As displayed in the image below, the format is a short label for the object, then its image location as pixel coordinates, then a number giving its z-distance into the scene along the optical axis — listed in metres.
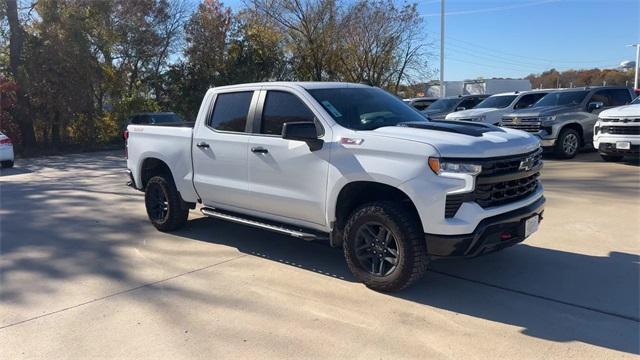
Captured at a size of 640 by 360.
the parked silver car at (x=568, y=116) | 13.77
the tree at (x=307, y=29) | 30.36
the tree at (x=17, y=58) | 20.81
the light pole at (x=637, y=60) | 44.27
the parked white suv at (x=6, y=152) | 16.12
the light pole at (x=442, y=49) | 32.94
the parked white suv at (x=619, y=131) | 11.19
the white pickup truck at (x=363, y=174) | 4.39
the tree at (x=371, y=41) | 31.47
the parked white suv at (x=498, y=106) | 15.92
